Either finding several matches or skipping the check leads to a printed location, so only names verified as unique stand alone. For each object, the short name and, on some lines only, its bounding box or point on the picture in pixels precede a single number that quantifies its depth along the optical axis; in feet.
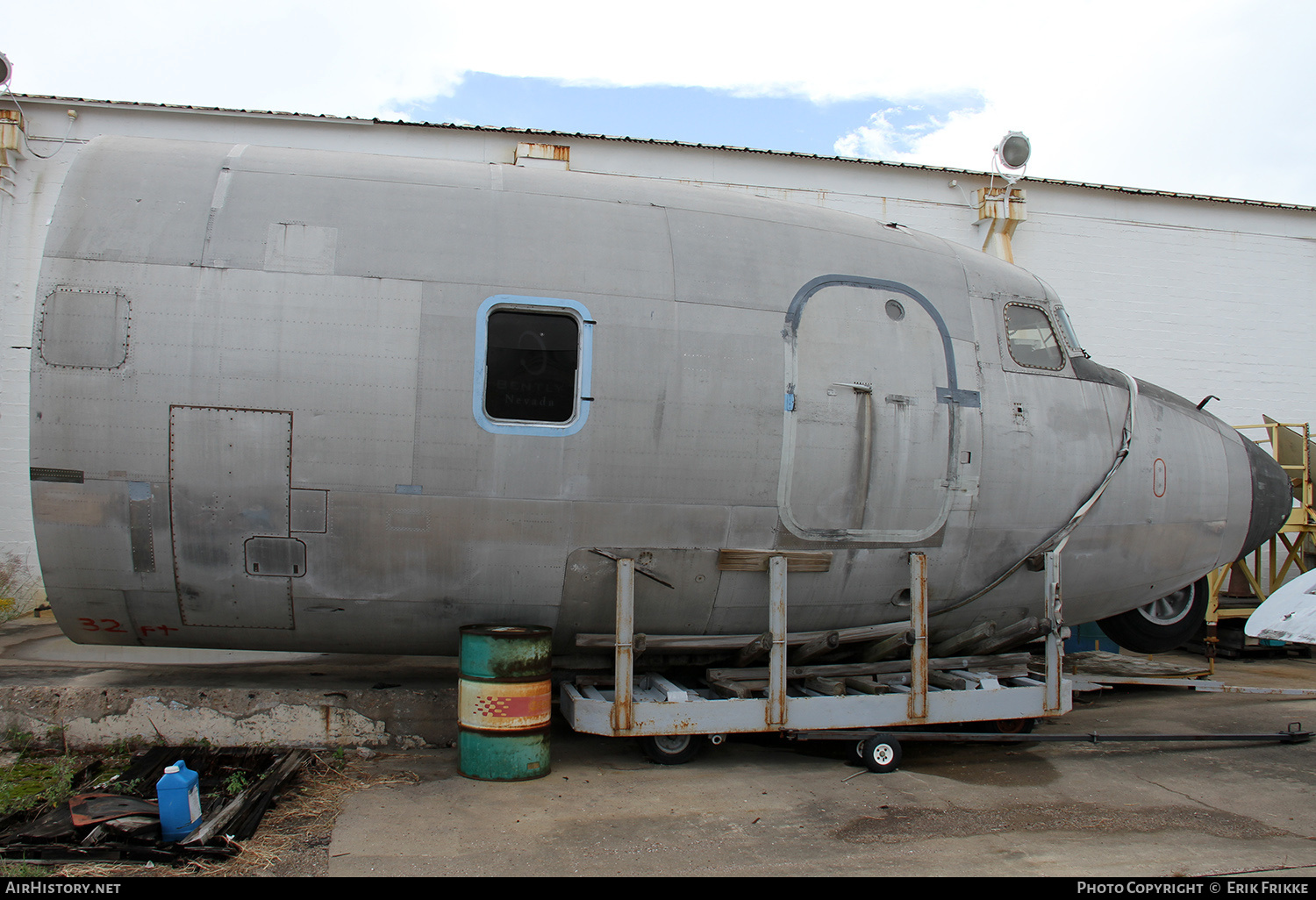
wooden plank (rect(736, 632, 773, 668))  19.66
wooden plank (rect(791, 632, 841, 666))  20.38
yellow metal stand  39.93
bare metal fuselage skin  17.37
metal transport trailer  18.61
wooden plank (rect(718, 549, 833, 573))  19.30
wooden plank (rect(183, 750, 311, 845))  14.68
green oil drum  17.88
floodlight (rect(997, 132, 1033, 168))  45.52
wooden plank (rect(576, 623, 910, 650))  19.31
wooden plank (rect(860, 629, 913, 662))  20.66
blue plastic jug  14.56
